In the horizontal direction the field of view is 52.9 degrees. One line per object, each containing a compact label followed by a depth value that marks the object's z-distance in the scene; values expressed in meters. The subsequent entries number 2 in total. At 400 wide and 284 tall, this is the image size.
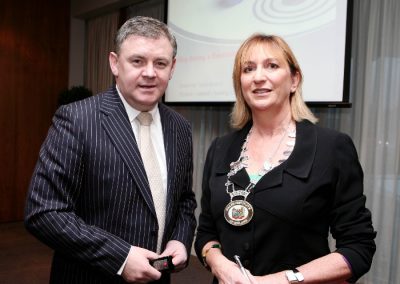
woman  1.36
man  1.31
